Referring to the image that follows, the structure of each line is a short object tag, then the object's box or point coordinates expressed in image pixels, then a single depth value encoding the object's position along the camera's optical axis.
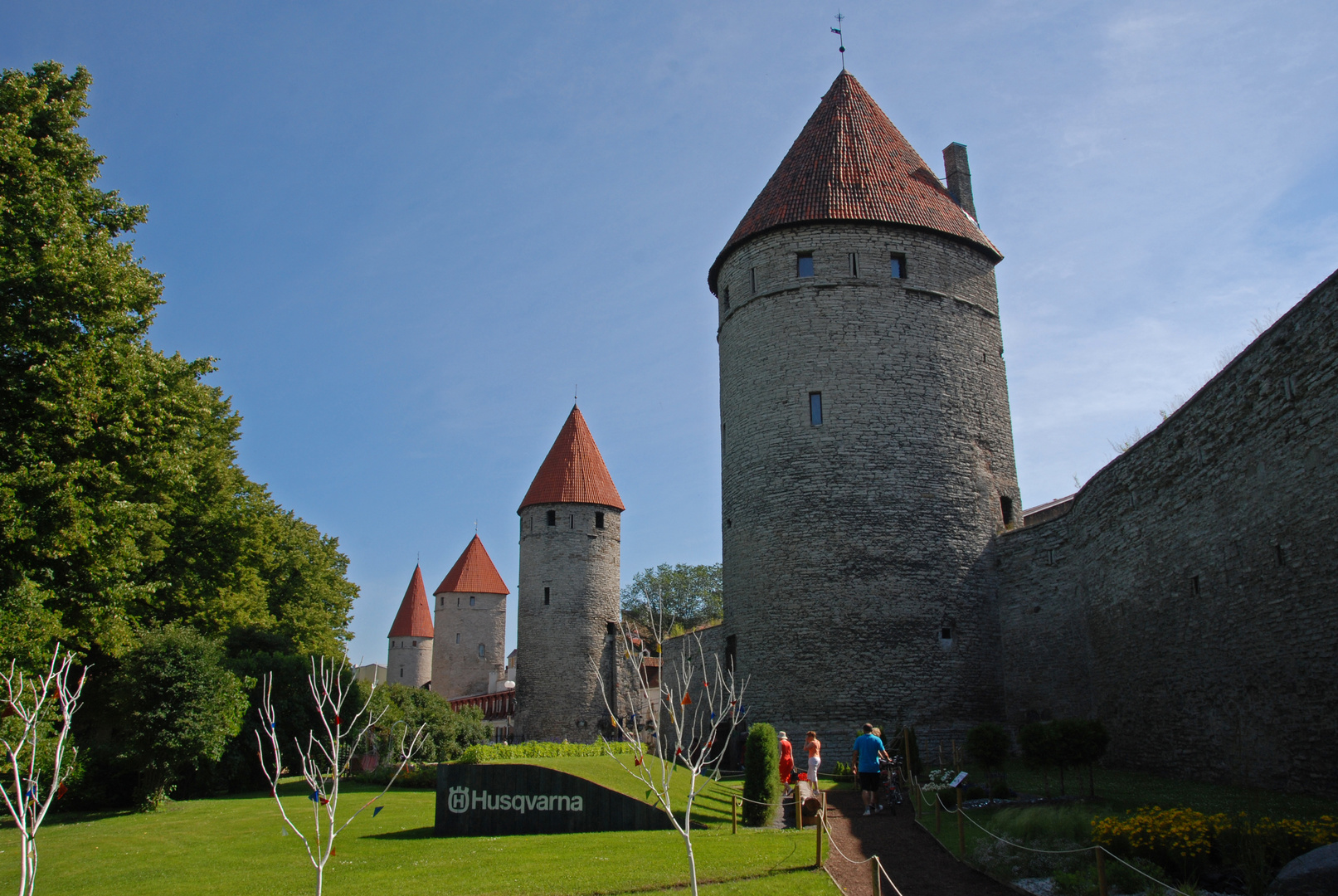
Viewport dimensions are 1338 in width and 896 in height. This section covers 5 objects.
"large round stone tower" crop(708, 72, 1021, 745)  17.31
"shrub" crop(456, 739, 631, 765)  16.95
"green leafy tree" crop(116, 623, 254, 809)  17.38
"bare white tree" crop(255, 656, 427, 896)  13.12
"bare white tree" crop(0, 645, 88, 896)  5.68
